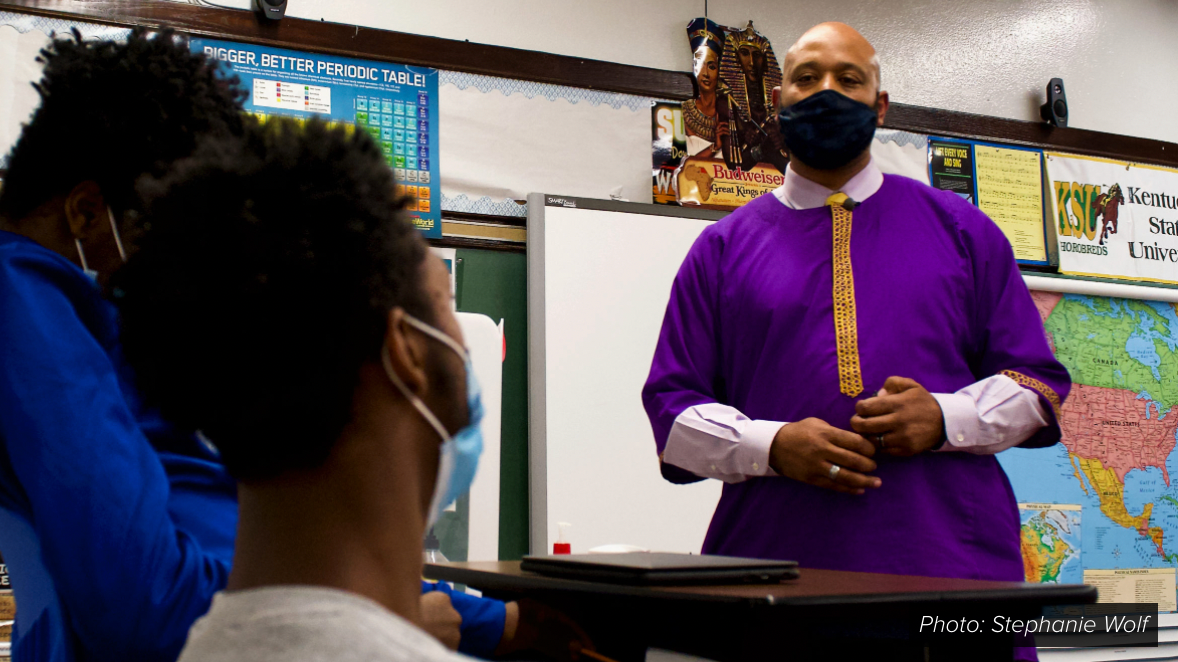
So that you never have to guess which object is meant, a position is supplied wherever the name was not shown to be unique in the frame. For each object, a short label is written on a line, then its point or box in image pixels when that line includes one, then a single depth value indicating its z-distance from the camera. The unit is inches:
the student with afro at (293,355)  25.2
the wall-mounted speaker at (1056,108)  148.4
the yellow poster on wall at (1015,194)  142.9
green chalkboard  111.3
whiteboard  109.3
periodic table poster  110.7
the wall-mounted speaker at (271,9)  110.3
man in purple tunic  51.3
